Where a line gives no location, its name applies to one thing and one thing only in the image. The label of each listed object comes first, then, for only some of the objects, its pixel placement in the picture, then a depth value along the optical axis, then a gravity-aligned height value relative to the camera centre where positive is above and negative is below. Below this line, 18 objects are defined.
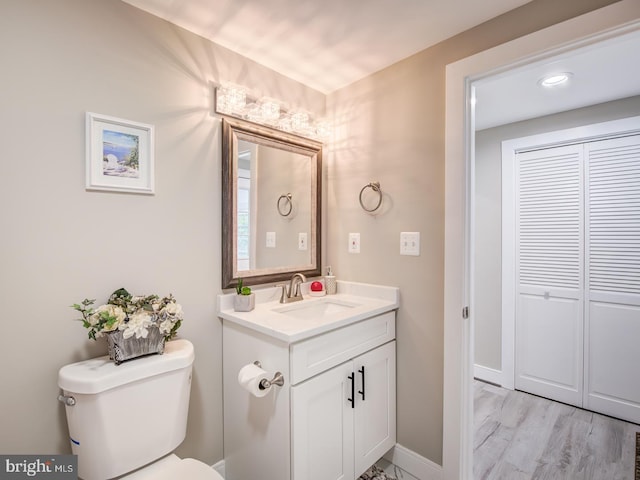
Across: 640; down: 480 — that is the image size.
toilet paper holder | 1.28 -0.59
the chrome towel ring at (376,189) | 1.93 +0.29
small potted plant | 1.63 -0.33
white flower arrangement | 1.15 -0.30
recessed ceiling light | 1.92 +0.98
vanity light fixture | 1.65 +0.71
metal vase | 1.18 -0.42
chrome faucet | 1.84 -0.32
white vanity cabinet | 1.31 -0.74
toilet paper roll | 1.27 -0.58
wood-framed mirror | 1.68 +0.19
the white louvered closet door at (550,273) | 2.45 -0.30
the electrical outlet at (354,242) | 2.05 -0.04
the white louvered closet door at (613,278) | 2.23 -0.31
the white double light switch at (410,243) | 1.76 -0.04
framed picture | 1.28 +0.34
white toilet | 1.10 -0.66
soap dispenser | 2.08 -0.31
